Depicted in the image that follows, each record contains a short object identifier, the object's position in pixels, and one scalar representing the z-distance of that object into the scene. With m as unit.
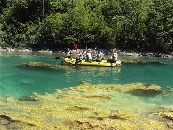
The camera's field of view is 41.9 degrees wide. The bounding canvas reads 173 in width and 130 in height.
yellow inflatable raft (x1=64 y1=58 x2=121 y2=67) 22.26
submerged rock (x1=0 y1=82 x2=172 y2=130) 10.82
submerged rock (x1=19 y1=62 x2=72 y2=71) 21.77
